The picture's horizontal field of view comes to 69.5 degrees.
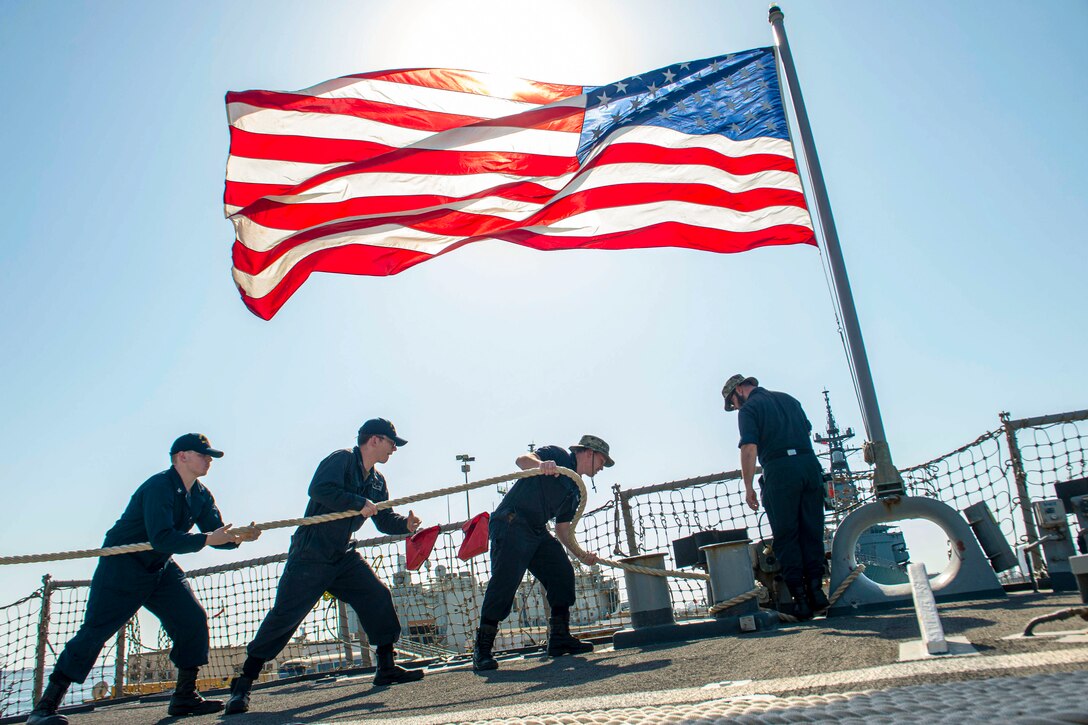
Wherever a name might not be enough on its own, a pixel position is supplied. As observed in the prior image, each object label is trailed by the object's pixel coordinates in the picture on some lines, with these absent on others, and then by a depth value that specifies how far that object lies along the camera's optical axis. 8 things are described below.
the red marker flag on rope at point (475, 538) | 5.62
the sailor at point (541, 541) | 5.21
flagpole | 4.95
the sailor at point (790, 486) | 5.05
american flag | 6.23
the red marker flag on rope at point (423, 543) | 5.86
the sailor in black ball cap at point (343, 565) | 4.70
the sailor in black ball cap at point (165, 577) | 4.50
